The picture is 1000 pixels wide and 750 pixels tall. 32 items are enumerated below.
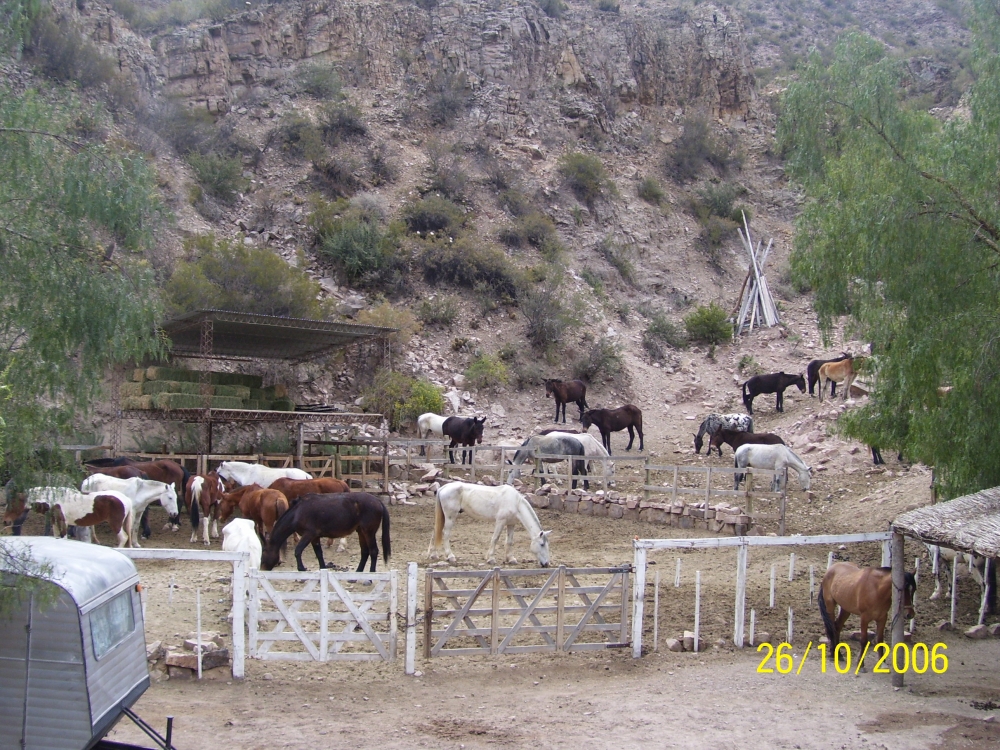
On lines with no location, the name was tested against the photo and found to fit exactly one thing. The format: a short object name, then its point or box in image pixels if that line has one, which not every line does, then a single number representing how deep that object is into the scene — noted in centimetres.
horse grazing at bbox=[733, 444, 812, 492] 1836
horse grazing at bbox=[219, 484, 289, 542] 1327
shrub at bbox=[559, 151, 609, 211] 4331
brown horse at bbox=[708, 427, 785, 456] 2009
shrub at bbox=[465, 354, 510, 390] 2950
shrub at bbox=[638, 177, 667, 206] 4544
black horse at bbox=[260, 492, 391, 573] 1148
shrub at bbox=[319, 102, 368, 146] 4119
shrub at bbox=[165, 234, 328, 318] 2678
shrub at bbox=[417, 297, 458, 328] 3228
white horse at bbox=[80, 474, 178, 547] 1406
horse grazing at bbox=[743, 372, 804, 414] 2727
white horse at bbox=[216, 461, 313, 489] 1658
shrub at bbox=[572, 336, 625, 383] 3200
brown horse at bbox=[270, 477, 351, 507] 1470
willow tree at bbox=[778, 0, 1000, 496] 1037
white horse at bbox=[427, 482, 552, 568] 1315
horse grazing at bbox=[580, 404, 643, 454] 2462
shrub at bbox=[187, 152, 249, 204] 3584
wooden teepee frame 3697
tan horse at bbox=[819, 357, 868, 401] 2472
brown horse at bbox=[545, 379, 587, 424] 2812
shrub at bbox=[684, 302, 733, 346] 3591
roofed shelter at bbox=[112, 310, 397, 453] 1867
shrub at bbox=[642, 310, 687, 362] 3525
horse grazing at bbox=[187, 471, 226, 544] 1493
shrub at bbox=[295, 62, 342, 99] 4394
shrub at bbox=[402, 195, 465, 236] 3738
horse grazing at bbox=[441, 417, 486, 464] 2397
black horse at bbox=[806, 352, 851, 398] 2712
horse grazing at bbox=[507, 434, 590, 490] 2131
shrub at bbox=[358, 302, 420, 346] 2936
